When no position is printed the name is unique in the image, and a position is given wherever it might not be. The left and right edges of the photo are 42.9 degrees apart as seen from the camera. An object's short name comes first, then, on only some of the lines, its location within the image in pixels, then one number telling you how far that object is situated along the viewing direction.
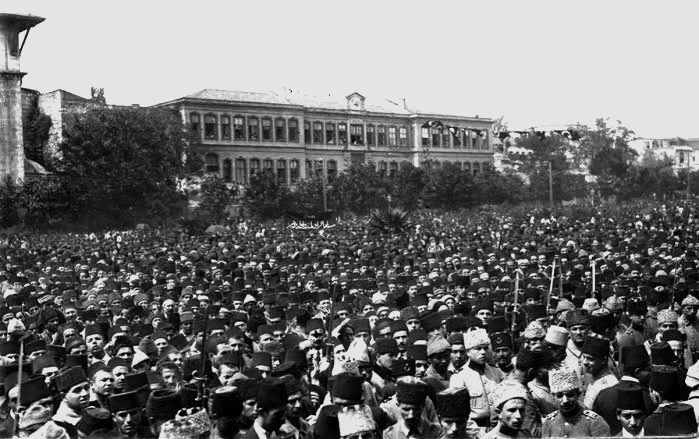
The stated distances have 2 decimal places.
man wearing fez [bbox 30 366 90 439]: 6.51
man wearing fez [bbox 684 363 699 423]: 6.05
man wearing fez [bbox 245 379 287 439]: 5.91
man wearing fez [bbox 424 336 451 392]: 7.59
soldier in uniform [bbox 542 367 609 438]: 5.70
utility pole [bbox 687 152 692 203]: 60.31
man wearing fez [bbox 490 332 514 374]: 7.84
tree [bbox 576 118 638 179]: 84.88
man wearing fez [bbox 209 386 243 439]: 6.03
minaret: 45.44
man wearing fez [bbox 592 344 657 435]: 6.00
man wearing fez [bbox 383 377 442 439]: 5.77
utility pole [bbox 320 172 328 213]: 51.83
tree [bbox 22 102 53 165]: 49.97
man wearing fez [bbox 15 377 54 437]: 6.36
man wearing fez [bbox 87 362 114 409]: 7.51
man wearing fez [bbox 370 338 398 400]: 7.59
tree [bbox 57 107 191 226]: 44.81
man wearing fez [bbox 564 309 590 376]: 7.61
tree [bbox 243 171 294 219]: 48.06
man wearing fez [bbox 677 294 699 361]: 9.45
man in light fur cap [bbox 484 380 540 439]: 5.45
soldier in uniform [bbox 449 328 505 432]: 6.53
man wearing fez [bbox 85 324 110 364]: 9.71
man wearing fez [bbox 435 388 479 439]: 5.50
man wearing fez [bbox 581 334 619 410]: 6.91
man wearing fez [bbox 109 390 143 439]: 6.26
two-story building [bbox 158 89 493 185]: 58.84
